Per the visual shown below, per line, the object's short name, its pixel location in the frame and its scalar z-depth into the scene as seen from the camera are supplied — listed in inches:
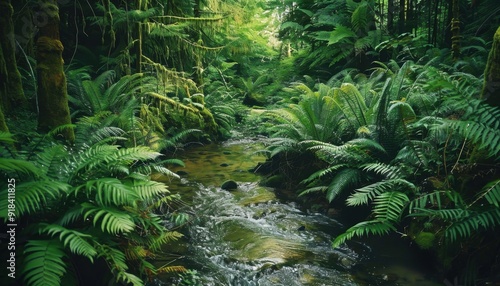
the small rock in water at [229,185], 230.1
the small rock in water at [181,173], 260.7
